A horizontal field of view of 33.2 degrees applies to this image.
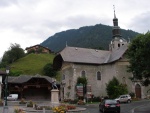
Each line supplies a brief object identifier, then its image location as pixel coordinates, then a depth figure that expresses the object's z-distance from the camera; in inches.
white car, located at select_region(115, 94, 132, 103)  1664.6
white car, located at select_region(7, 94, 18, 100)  2141.6
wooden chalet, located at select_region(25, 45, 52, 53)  5221.5
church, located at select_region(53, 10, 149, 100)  2014.0
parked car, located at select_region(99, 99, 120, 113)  988.6
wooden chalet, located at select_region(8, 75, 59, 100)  2400.8
